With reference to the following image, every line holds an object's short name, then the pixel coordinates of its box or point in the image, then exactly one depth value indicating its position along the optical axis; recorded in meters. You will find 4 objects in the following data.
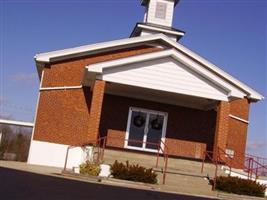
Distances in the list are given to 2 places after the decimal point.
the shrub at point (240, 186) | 17.77
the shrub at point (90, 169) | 17.58
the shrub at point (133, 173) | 17.22
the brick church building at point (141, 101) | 21.88
